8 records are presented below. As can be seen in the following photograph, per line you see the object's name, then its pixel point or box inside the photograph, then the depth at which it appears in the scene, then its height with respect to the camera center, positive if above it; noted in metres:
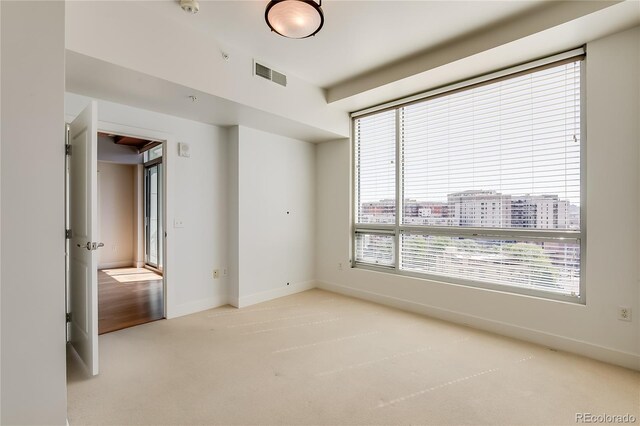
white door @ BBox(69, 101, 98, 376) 2.29 -0.16
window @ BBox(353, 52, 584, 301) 2.87 +0.32
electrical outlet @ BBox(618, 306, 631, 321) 2.48 -0.84
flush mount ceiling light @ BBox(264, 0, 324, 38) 2.15 +1.44
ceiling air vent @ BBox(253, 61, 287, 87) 3.29 +1.54
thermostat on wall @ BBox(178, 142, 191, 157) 3.65 +0.75
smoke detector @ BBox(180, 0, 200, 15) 2.38 +1.63
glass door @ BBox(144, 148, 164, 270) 6.35 -0.01
